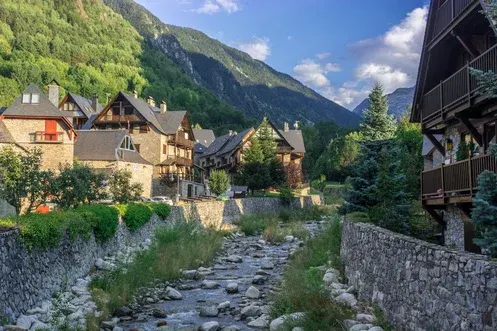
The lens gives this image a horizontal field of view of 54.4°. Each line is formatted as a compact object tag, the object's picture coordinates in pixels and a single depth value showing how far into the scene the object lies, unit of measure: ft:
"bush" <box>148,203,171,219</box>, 92.47
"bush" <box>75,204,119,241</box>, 61.04
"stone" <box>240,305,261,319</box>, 45.91
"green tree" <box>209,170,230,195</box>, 171.94
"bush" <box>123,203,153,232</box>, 76.95
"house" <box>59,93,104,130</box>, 222.89
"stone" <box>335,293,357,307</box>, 38.58
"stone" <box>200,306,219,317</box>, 47.37
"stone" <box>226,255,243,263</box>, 81.35
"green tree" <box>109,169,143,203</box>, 94.12
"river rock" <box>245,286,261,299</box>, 54.49
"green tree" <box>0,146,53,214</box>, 65.51
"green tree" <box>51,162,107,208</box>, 71.00
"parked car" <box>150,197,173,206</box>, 141.53
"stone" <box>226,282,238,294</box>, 58.03
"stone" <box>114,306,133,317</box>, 45.89
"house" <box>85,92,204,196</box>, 186.19
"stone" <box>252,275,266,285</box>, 62.85
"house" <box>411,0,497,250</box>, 46.11
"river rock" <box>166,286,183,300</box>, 54.95
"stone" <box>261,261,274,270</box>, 73.61
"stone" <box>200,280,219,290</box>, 60.80
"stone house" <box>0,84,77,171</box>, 144.97
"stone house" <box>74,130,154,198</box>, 153.48
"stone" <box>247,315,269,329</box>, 41.47
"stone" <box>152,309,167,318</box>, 46.78
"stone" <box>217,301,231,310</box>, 49.46
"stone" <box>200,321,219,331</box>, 41.31
